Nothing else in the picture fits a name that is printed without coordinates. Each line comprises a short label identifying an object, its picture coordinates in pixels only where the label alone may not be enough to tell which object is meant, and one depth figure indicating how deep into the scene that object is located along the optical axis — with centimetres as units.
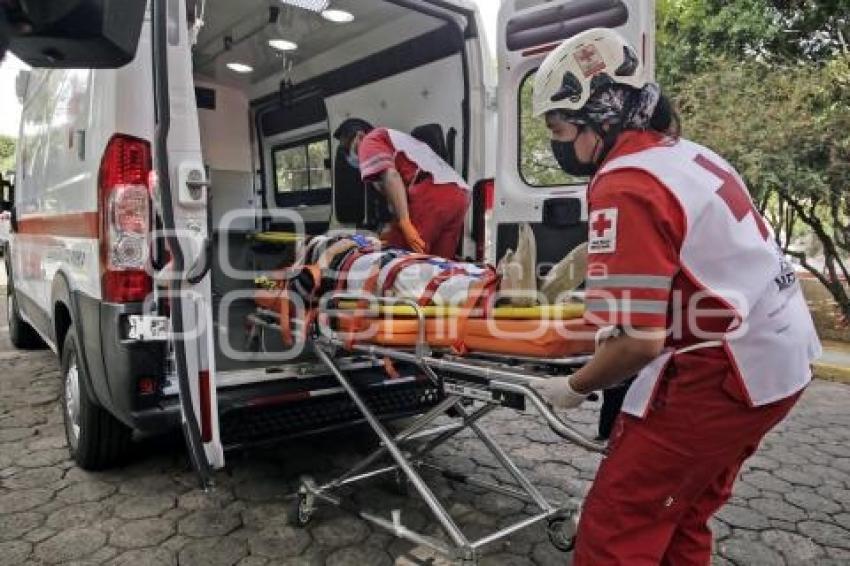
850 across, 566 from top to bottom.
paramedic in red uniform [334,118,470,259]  409
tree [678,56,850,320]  711
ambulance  250
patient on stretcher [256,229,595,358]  213
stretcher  212
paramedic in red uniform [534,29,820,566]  157
